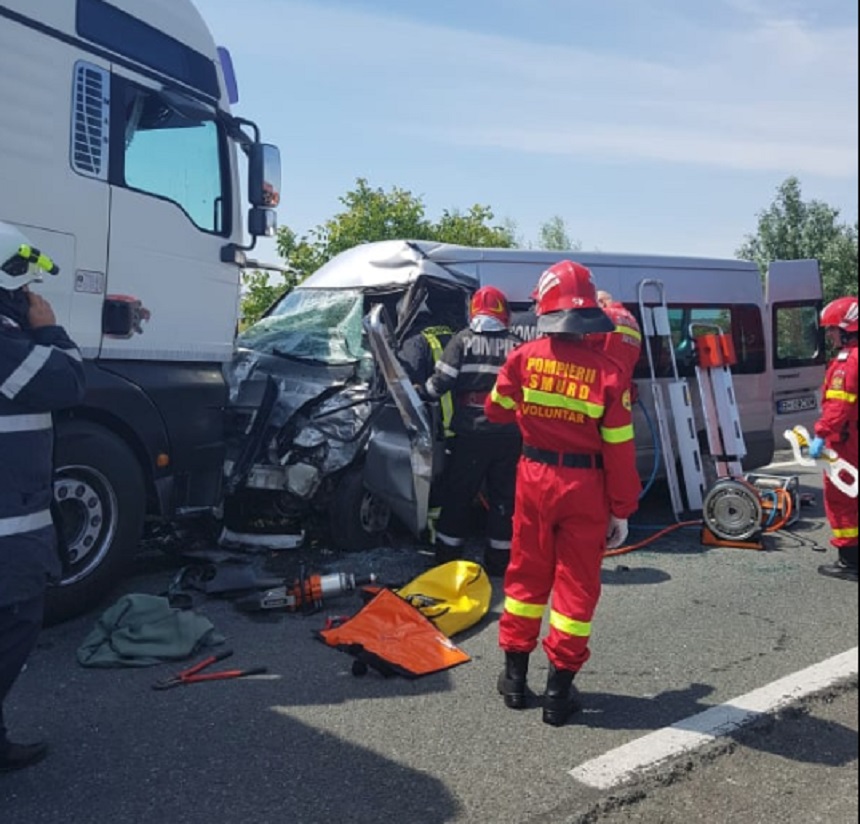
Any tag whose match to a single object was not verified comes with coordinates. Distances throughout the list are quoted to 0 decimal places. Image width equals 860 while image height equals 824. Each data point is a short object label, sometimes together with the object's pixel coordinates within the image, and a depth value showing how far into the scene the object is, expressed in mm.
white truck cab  4254
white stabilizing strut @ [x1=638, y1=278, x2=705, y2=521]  7344
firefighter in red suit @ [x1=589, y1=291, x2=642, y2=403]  6023
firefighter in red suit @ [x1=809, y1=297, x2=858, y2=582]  5473
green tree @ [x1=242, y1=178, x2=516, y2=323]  18109
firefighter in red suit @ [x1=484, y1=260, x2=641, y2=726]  3490
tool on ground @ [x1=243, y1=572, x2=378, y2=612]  4766
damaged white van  5617
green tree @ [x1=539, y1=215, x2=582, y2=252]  44438
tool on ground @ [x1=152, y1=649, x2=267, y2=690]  3766
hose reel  6414
